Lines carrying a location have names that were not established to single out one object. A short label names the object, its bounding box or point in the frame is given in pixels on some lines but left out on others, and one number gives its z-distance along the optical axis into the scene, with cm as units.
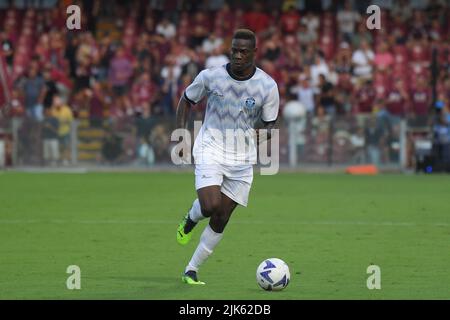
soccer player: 1205
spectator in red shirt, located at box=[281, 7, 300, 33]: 3562
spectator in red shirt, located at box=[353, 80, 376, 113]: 3144
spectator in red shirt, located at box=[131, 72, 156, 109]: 3247
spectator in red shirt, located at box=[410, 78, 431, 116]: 3145
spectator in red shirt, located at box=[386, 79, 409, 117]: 3138
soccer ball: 1148
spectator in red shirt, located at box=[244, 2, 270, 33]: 3556
